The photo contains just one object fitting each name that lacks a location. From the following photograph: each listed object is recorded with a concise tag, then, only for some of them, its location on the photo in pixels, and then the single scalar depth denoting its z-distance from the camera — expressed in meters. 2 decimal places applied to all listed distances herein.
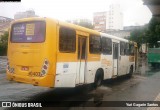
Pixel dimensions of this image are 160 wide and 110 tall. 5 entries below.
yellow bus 5.24
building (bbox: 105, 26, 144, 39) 55.56
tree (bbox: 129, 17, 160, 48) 24.96
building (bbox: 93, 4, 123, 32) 72.87
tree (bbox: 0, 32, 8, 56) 31.79
